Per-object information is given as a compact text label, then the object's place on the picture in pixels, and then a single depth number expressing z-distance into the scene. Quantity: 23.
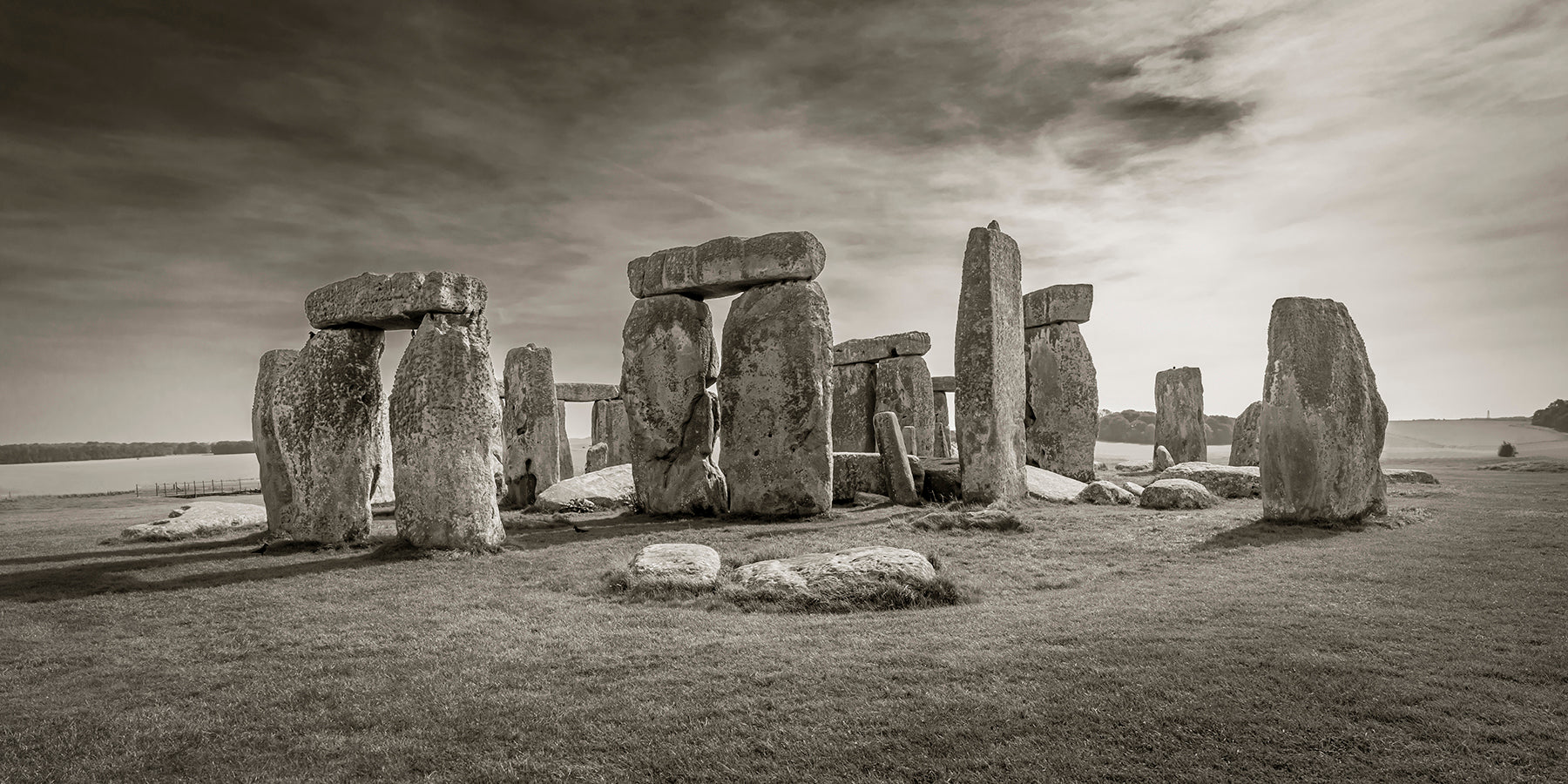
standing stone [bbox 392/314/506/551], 9.80
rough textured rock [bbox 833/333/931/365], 22.38
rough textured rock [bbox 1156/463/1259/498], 14.48
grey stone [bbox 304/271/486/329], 10.09
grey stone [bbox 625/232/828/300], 13.54
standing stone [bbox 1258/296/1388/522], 10.55
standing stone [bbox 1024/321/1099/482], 18.66
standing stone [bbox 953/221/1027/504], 12.90
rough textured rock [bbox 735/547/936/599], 6.75
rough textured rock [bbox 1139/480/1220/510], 12.34
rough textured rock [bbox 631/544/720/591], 7.34
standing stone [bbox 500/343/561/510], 17.34
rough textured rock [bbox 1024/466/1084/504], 13.95
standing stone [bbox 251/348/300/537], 11.19
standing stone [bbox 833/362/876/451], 22.70
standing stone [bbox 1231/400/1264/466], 21.22
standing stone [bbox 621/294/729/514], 13.99
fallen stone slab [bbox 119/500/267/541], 12.40
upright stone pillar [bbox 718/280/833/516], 13.12
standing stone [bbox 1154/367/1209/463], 24.44
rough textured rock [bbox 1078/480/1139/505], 13.41
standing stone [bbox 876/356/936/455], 22.27
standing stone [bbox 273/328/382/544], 10.62
